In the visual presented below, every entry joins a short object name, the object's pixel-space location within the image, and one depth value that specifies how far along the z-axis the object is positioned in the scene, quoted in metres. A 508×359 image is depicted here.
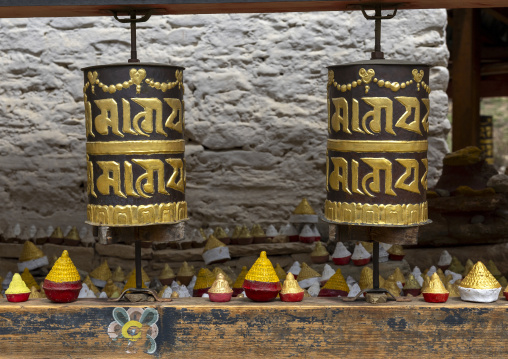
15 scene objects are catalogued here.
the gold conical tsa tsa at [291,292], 2.21
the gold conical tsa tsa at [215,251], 3.46
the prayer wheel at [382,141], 2.08
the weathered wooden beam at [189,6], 2.07
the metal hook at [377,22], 2.22
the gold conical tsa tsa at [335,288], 2.56
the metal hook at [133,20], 2.24
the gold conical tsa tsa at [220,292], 2.21
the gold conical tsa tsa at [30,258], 3.38
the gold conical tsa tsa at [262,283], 2.19
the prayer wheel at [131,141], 2.10
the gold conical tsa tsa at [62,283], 2.18
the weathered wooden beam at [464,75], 5.62
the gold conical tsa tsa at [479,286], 2.15
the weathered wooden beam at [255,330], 2.12
